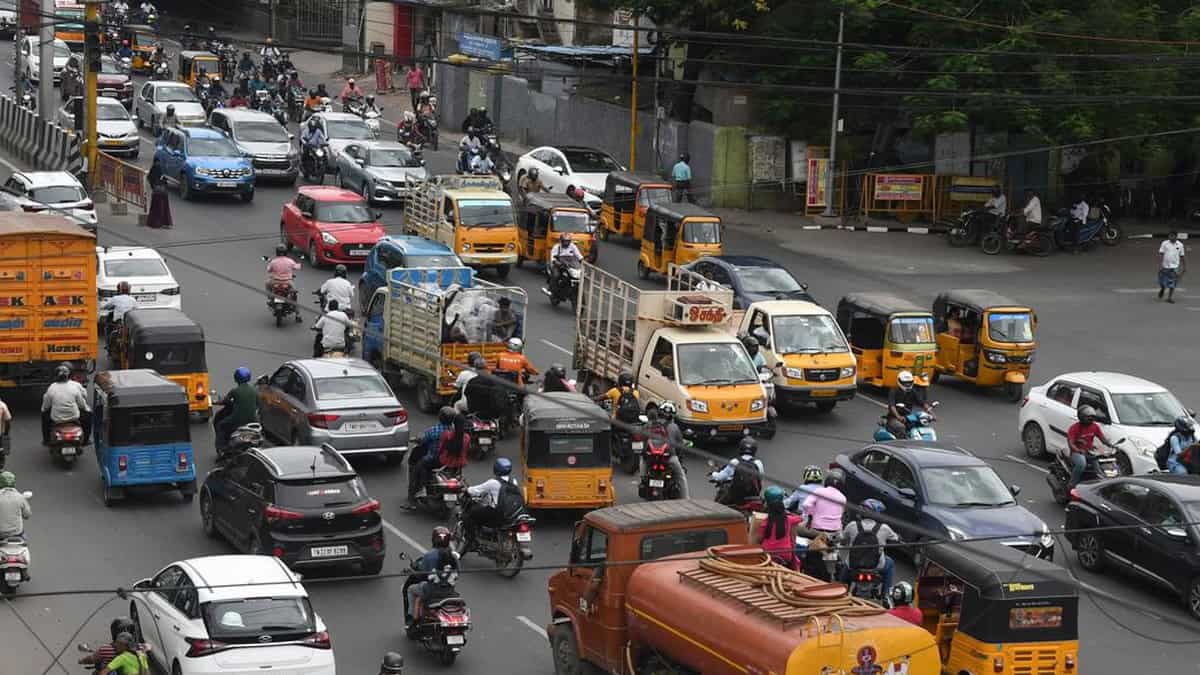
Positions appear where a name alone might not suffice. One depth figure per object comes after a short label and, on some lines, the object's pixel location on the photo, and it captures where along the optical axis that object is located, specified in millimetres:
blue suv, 44719
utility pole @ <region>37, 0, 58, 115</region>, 48906
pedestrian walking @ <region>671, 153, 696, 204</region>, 48062
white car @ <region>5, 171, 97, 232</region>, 39562
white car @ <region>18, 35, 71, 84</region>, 64781
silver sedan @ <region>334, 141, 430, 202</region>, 44750
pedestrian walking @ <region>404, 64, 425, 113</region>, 62812
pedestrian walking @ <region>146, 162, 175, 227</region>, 41656
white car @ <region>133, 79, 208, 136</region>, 54156
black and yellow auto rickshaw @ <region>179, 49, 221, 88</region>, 65375
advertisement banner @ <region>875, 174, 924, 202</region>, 46844
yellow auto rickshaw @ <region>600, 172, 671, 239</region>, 41875
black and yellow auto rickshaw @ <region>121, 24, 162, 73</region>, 69062
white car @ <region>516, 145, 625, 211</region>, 45438
